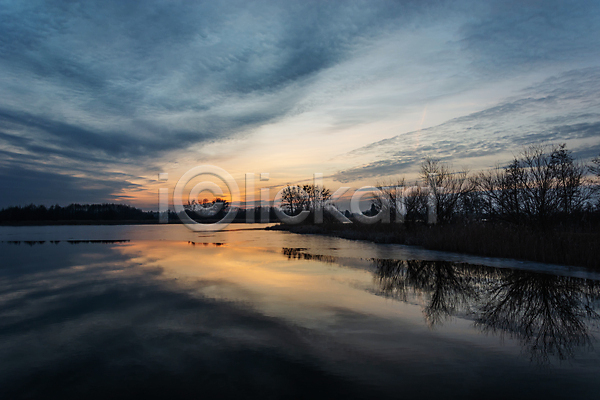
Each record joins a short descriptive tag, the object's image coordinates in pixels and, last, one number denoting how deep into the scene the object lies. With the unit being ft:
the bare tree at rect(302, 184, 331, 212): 168.55
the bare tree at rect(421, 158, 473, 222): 72.28
